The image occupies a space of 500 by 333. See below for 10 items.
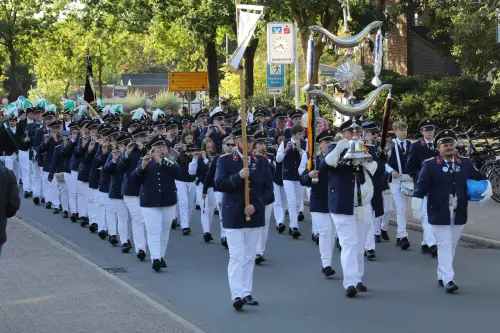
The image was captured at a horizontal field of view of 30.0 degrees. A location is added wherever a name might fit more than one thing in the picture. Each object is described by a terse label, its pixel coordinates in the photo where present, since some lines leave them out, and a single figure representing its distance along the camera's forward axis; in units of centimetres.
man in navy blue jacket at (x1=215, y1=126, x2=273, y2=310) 1024
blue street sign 2756
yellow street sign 4072
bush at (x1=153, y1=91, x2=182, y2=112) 6148
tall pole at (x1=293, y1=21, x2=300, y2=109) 2617
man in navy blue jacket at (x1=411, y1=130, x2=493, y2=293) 1098
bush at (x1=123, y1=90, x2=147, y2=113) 5999
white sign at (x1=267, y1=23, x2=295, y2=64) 2600
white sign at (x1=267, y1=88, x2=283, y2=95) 2767
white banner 1066
